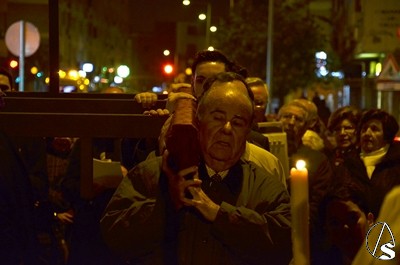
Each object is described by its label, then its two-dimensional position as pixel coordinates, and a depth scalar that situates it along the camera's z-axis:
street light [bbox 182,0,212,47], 44.84
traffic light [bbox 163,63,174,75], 29.43
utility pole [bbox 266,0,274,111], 26.86
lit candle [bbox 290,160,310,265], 2.24
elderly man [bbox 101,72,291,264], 3.15
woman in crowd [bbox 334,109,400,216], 4.89
